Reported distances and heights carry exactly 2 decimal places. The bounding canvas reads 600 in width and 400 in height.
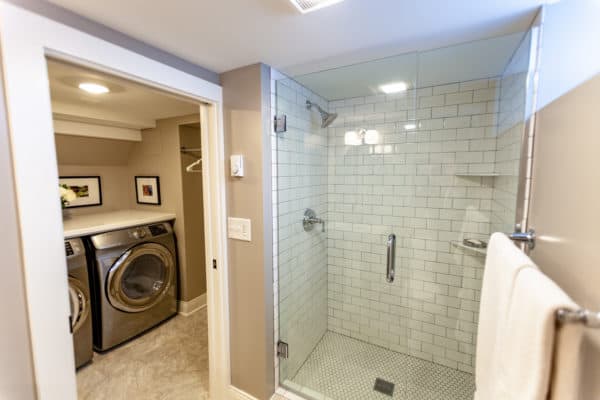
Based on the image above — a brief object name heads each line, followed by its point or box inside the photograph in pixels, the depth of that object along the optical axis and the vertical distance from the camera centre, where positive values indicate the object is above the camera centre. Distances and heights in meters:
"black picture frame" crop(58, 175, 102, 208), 2.58 -0.07
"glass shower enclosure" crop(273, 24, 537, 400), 1.79 -0.35
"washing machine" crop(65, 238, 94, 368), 1.91 -0.96
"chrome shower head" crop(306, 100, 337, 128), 2.17 +0.50
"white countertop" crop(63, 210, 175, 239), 2.01 -0.42
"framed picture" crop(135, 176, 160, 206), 2.88 -0.17
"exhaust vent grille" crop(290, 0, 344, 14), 0.95 +0.65
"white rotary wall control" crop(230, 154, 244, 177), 1.59 +0.07
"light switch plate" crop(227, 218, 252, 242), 1.63 -0.35
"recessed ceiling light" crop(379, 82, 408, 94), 1.81 +0.65
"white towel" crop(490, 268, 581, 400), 0.48 -0.35
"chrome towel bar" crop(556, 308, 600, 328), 0.44 -0.26
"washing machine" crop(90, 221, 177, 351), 2.11 -0.99
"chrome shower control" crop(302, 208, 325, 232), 2.11 -0.39
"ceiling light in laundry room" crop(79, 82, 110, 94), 1.70 +0.61
